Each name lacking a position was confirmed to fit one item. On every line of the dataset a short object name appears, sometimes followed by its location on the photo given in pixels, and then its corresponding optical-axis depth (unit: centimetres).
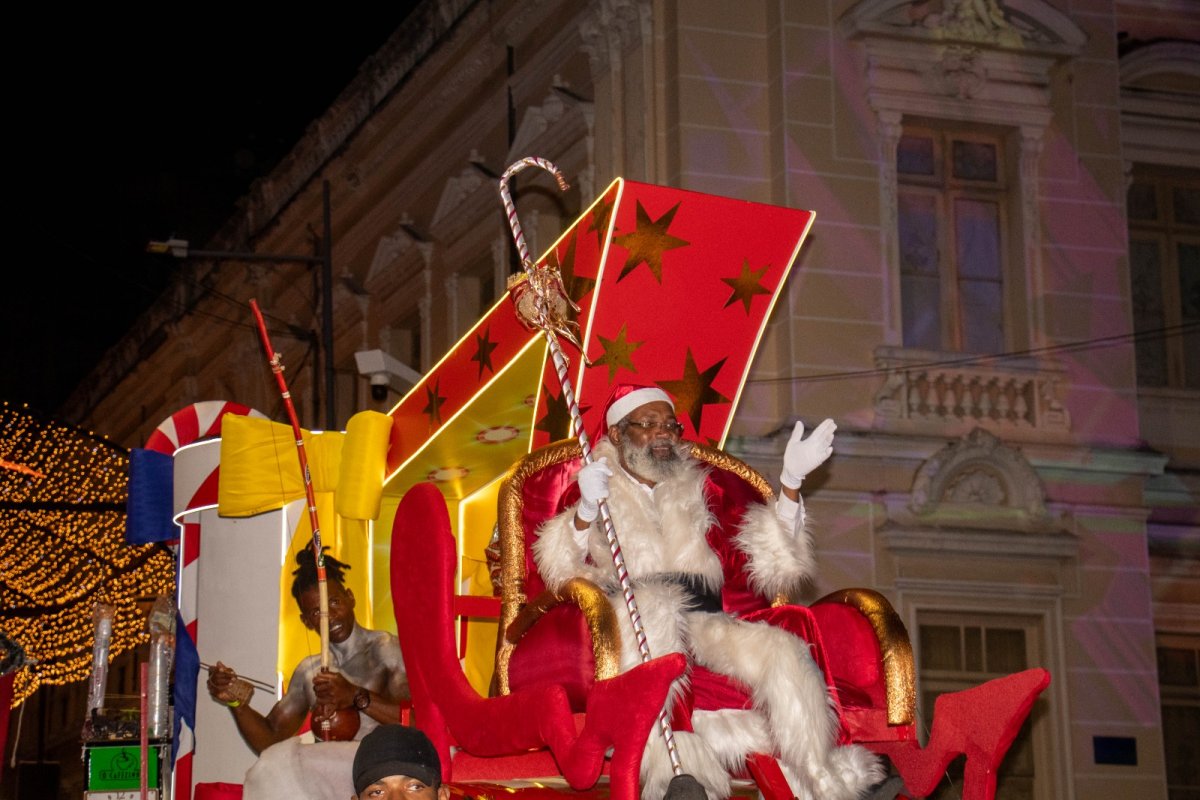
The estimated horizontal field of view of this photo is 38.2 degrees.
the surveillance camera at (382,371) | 1490
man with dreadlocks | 641
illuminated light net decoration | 1362
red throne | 517
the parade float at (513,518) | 560
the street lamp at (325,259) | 1459
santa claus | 551
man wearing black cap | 411
